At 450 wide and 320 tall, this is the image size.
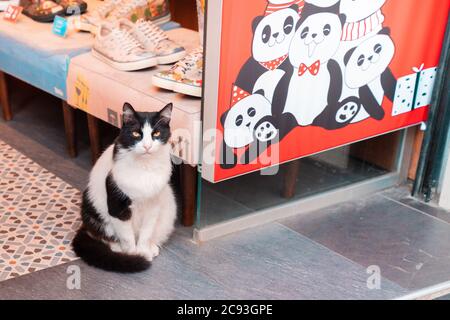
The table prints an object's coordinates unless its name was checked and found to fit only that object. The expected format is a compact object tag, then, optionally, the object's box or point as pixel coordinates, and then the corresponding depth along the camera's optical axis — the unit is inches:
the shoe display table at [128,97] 81.7
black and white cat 75.5
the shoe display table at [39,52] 101.2
